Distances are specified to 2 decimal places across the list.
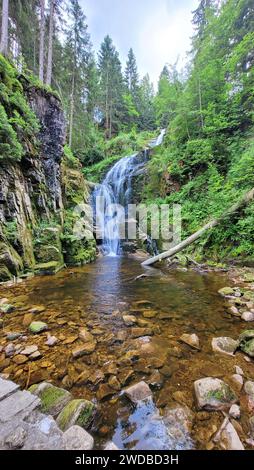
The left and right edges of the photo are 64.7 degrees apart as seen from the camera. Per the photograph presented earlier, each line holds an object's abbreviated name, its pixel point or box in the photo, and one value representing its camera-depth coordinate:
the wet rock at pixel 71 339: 2.63
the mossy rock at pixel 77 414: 1.44
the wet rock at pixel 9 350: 2.34
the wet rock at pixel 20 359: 2.22
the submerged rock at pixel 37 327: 2.86
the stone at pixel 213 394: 1.60
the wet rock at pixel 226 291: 4.23
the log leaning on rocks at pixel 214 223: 6.08
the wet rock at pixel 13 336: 2.65
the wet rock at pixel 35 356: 2.28
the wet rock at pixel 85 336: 2.67
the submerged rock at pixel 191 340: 2.51
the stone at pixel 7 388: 1.59
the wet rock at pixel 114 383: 1.86
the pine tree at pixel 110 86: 24.55
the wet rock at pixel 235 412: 1.51
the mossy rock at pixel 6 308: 3.44
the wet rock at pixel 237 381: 1.81
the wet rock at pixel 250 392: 1.62
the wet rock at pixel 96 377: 1.96
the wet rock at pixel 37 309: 3.54
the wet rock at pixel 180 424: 1.34
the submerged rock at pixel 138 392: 1.73
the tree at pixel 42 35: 10.50
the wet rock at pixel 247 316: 3.09
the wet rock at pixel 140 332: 2.78
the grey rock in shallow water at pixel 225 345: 2.33
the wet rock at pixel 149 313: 3.37
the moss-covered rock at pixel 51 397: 1.55
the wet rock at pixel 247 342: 2.24
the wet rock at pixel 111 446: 1.25
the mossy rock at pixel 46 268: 6.15
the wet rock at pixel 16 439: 1.12
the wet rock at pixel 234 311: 3.28
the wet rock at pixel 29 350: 2.36
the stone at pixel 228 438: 1.30
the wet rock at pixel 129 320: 3.10
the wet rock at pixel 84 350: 2.37
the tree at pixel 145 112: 28.79
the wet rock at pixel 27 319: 3.09
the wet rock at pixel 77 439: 1.20
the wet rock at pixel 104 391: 1.78
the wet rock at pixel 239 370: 1.98
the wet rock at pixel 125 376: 1.95
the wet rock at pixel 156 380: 1.89
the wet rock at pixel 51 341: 2.57
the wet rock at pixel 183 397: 1.67
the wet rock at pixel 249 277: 4.94
